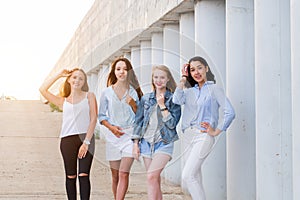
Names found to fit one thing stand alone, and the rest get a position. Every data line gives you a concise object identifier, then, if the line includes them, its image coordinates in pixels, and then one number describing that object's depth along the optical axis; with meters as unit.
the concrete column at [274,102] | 5.76
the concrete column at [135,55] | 11.32
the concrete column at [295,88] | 5.08
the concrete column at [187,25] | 9.08
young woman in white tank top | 6.28
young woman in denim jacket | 5.79
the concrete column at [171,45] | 7.93
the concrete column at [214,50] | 7.84
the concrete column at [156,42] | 10.07
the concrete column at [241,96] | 6.78
